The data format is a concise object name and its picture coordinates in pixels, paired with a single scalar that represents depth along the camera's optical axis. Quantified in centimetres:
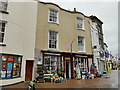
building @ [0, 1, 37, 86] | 838
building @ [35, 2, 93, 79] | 1121
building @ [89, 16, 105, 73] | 1558
